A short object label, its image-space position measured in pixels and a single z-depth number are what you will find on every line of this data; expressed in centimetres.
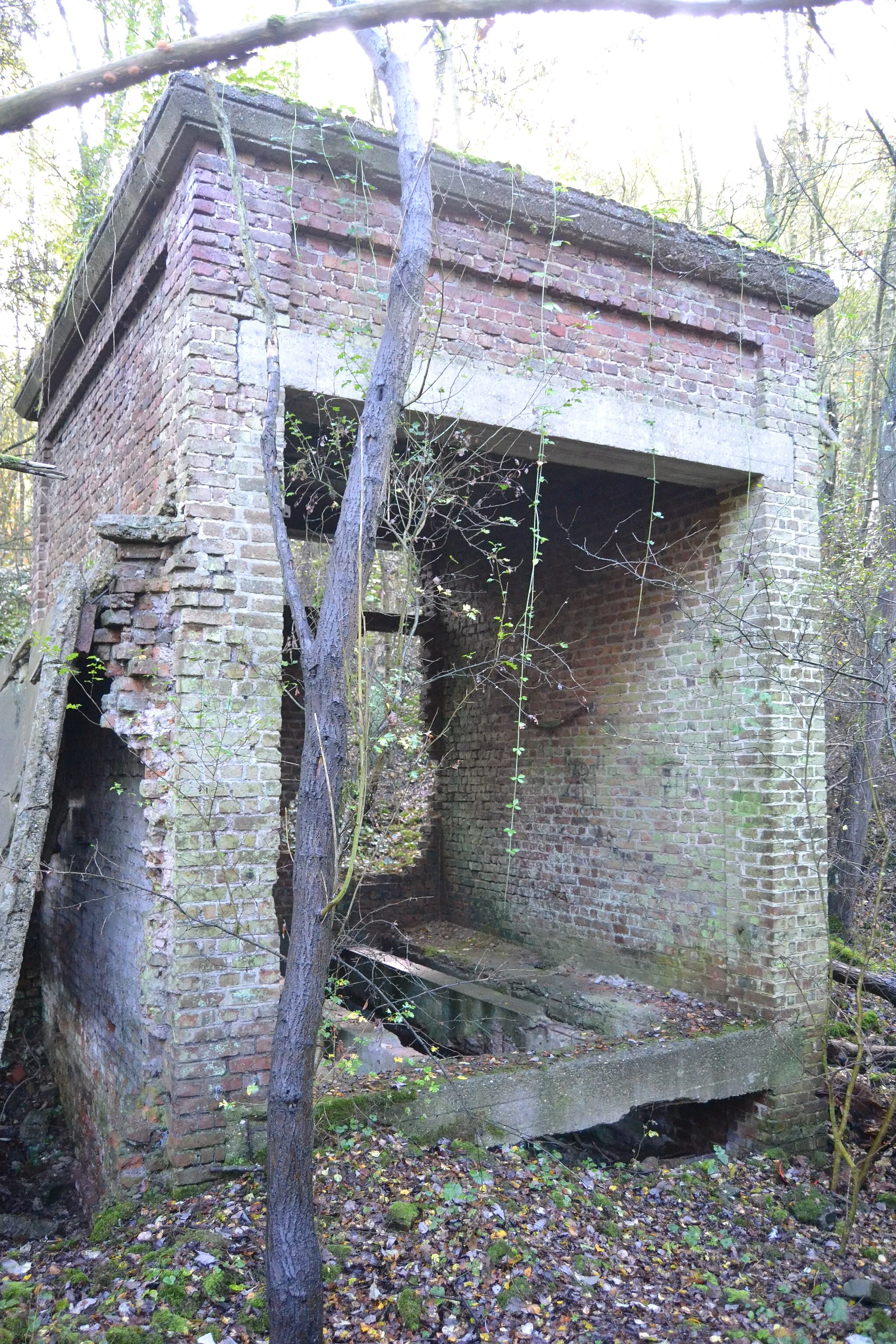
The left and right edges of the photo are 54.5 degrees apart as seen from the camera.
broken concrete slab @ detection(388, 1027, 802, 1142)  436
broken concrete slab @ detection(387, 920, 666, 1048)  579
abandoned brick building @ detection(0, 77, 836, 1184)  396
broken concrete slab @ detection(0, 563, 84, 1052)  375
